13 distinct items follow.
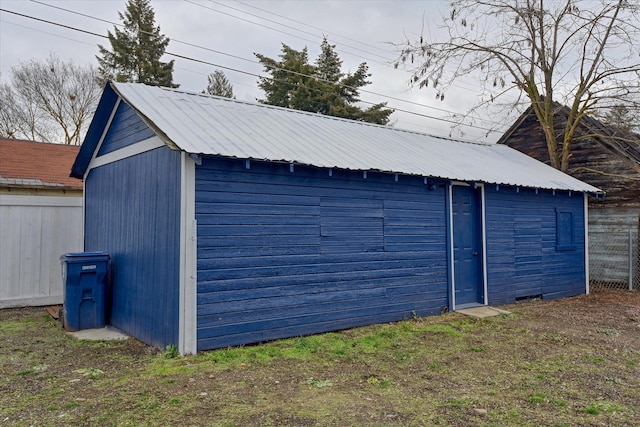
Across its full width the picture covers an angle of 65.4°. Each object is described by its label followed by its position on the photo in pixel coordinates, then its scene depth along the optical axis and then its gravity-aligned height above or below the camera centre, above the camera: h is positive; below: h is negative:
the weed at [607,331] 6.89 -1.43
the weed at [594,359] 5.39 -1.42
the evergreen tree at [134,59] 24.72 +8.67
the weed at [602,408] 3.86 -1.41
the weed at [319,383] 4.55 -1.40
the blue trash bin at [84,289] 6.76 -0.80
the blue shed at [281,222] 5.68 +0.13
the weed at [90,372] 4.80 -1.39
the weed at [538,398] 4.11 -1.41
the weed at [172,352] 5.39 -1.31
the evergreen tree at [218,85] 30.58 +9.00
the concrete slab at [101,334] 6.47 -1.38
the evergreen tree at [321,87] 26.06 +7.74
